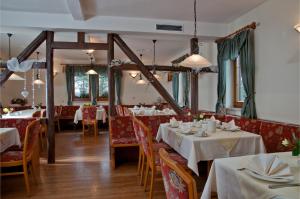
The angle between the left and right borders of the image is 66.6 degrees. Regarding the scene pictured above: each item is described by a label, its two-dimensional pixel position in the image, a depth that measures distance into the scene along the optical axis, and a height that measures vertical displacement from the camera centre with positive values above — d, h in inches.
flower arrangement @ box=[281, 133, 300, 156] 60.8 -14.5
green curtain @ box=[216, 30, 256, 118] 144.1 +24.5
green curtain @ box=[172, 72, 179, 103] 283.6 +14.3
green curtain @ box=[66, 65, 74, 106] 351.0 +26.2
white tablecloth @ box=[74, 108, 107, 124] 284.1 -22.9
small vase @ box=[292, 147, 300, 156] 62.3 -16.0
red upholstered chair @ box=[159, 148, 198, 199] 36.1 -14.8
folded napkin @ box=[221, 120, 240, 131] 110.7 -15.7
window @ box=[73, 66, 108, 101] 357.4 +21.8
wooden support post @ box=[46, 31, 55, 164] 158.6 -0.6
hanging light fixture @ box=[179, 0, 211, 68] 117.7 +17.6
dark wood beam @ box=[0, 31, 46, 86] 155.2 +33.1
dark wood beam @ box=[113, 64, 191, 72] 183.6 +22.4
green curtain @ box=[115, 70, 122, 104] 364.8 +16.8
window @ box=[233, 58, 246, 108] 168.6 +6.2
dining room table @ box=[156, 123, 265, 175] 91.7 -21.3
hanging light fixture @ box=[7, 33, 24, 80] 195.2 +19.9
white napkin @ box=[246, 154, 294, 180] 48.0 -16.1
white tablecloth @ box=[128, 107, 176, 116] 223.3 -16.3
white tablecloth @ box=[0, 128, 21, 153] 113.1 -21.3
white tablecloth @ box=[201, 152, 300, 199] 43.0 -18.5
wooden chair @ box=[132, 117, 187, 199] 97.5 -25.7
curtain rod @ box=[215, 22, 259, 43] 143.7 +43.6
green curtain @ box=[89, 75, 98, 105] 358.6 +15.2
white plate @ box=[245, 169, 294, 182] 46.1 -17.1
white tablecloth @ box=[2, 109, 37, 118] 198.3 -15.4
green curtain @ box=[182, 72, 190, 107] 245.2 +8.6
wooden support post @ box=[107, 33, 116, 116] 166.4 +13.1
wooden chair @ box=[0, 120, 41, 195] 107.7 -28.0
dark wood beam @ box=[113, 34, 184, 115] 169.2 +16.1
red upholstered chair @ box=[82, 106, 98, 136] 268.7 -22.8
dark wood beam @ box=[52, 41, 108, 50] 159.3 +36.5
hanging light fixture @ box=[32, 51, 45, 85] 284.5 +31.6
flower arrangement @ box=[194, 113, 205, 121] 128.5 -12.7
